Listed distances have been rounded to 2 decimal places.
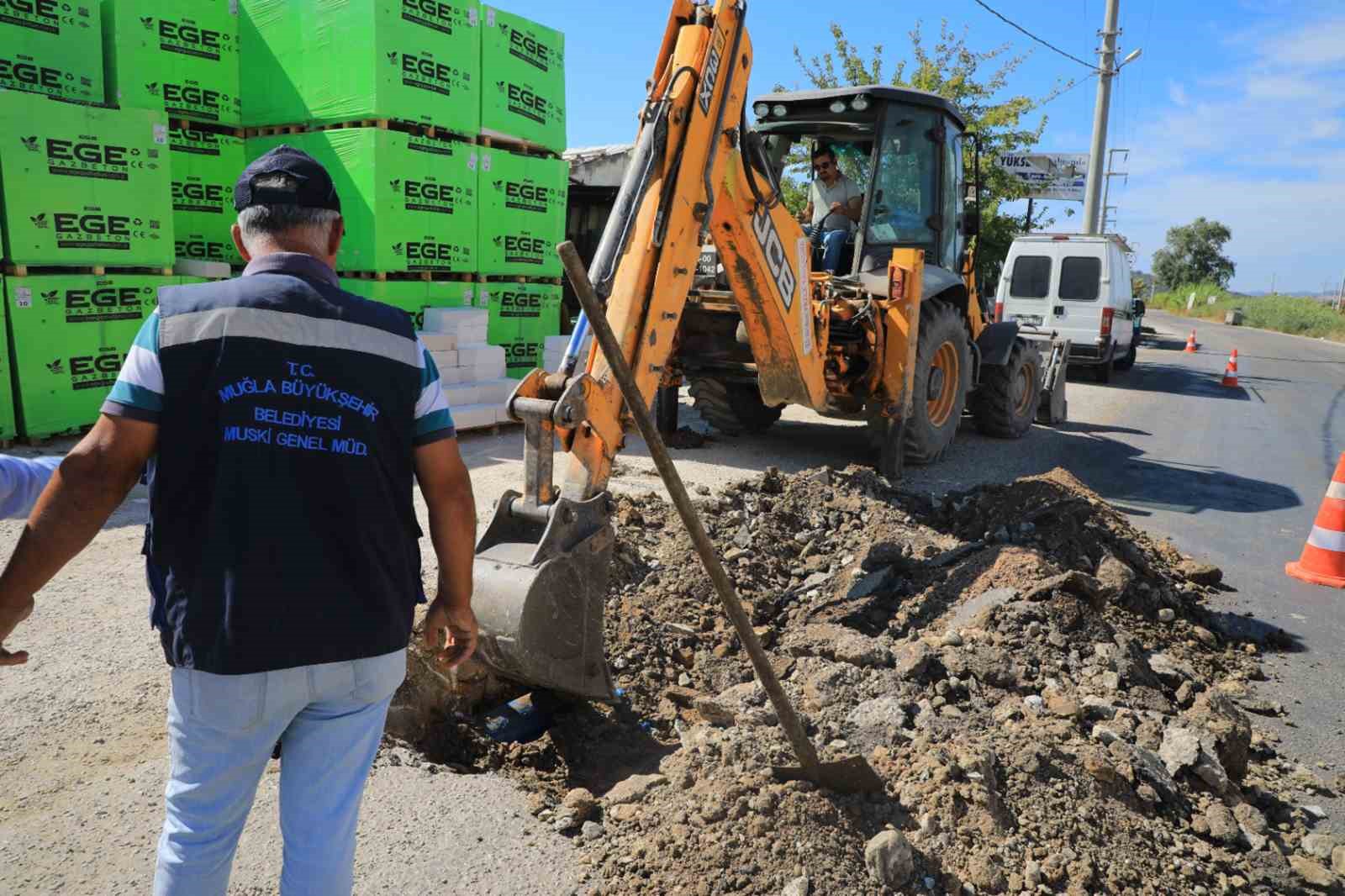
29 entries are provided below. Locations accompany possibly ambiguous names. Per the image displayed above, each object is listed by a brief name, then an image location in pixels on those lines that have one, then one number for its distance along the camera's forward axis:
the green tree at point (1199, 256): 67.50
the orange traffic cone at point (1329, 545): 5.84
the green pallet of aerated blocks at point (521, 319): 9.76
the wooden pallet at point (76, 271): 7.14
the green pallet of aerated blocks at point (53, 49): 7.47
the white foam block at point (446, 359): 8.40
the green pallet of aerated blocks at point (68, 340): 7.20
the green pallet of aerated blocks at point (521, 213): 9.35
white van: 15.34
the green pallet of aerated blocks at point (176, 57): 8.12
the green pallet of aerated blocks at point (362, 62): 7.97
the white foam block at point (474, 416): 8.45
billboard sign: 20.95
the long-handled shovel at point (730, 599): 2.57
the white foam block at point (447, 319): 8.46
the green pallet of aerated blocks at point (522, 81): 9.10
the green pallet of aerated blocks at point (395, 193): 8.12
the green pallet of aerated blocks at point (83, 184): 7.07
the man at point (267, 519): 1.74
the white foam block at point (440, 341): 8.24
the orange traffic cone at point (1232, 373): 16.45
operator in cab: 7.79
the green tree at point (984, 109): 17.11
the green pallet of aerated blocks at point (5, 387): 7.09
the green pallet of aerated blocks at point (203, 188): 8.71
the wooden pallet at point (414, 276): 8.28
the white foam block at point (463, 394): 8.45
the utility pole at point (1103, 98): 19.89
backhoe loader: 3.40
